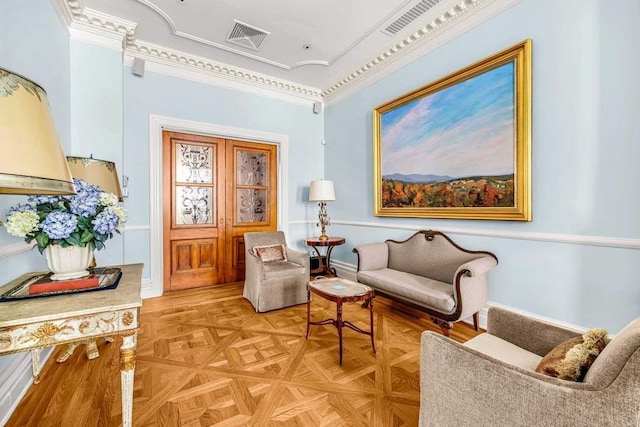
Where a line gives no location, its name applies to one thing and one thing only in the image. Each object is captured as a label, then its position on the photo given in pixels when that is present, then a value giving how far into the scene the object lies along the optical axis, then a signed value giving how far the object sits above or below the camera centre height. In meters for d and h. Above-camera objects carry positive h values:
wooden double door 3.89 +0.12
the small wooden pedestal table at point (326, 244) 4.02 -0.48
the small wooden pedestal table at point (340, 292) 2.15 -0.65
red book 1.38 -0.37
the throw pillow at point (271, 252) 3.34 -0.50
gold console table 1.12 -0.47
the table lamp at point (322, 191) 4.10 +0.29
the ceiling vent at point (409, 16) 2.78 +2.04
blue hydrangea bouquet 1.35 -0.03
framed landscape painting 2.40 +0.67
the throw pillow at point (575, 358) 0.89 -0.49
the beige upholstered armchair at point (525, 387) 0.73 -0.57
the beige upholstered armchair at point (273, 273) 3.09 -0.70
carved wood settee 2.34 -0.66
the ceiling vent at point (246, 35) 3.16 +2.07
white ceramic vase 1.50 -0.26
